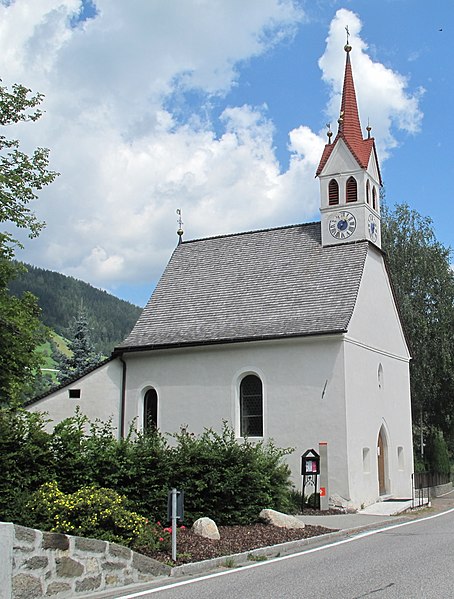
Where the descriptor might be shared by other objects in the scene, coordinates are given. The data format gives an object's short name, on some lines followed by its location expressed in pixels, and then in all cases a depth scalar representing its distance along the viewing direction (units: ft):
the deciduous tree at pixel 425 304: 126.21
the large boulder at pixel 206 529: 43.73
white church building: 78.84
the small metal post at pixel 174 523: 36.52
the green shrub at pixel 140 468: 49.29
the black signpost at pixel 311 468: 73.51
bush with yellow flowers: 37.09
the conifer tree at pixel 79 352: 150.20
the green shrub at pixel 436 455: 126.41
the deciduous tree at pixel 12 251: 64.03
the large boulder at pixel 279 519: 51.24
